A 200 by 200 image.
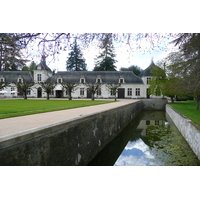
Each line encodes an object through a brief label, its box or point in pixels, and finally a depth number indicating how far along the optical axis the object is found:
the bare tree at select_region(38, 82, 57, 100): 31.02
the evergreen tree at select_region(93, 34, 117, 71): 54.24
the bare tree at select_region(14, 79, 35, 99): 30.89
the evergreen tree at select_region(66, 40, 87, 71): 58.69
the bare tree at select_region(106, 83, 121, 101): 31.44
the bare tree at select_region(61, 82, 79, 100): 30.53
